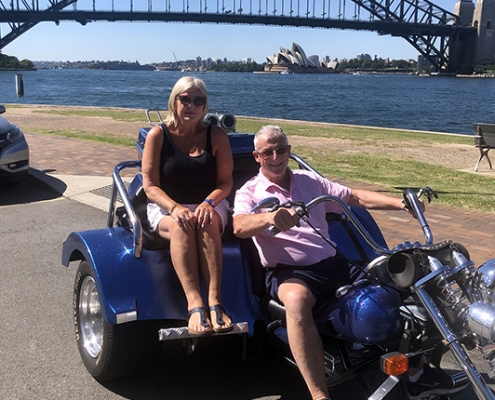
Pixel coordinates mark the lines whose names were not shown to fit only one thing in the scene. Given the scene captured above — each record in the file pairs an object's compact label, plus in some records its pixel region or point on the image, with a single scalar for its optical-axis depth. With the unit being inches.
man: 96.9
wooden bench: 379.9
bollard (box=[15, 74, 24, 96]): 1396.4
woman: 116.8
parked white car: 290.8
